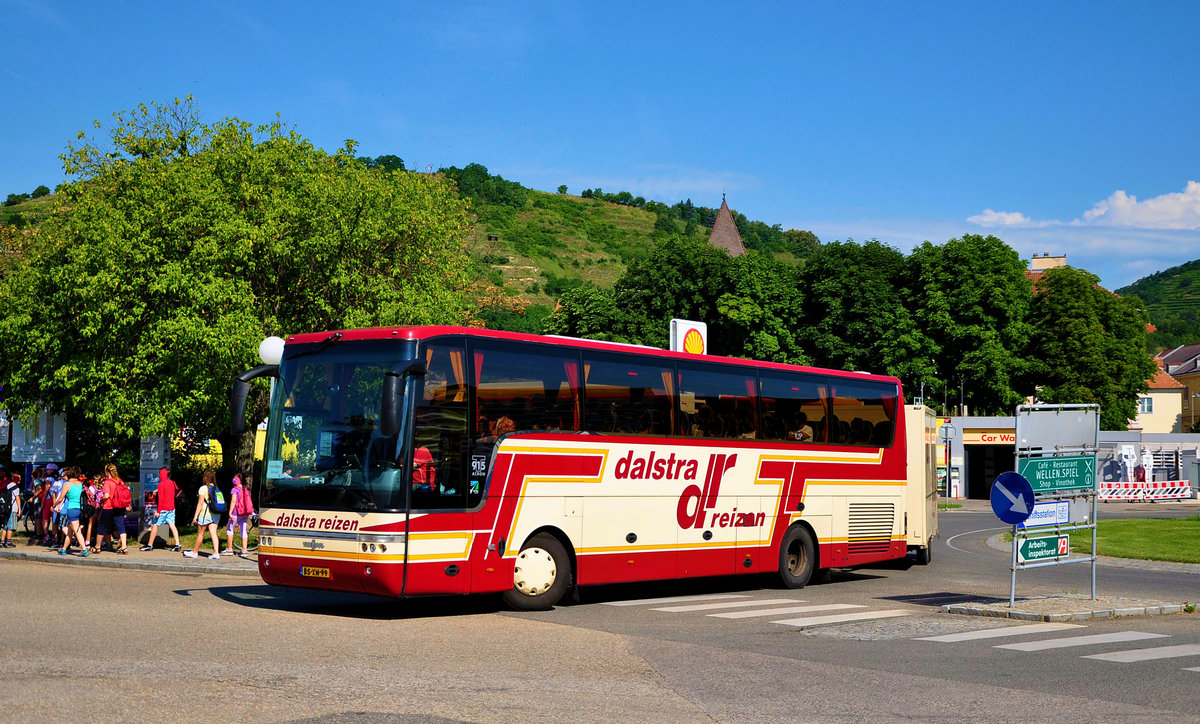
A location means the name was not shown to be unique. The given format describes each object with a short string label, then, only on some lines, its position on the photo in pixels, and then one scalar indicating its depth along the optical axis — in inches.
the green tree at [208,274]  1041.5
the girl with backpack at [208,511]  898.7
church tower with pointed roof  4340.6
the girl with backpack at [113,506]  922.7
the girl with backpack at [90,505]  975.1
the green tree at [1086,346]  2588.6
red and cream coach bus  528.7
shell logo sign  984.9
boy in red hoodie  921.5
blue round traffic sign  590.9
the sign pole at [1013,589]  571.4
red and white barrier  2464.3
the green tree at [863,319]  2385.6
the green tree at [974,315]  2383.1
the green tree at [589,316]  2480.3
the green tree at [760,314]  2402.8
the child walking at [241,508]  918.4
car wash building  2502.5
